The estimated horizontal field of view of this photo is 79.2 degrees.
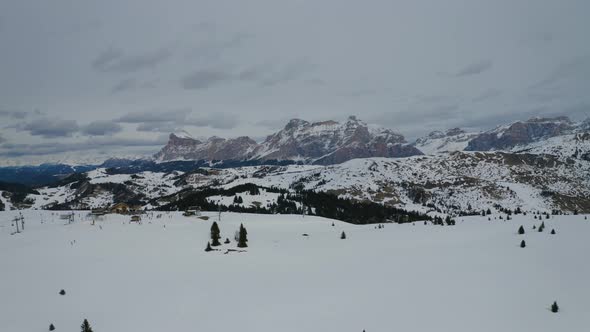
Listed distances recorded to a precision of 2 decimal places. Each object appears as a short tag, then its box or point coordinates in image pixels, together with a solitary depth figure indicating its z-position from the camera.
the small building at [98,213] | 103.28
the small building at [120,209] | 120.21
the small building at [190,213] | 113.66
